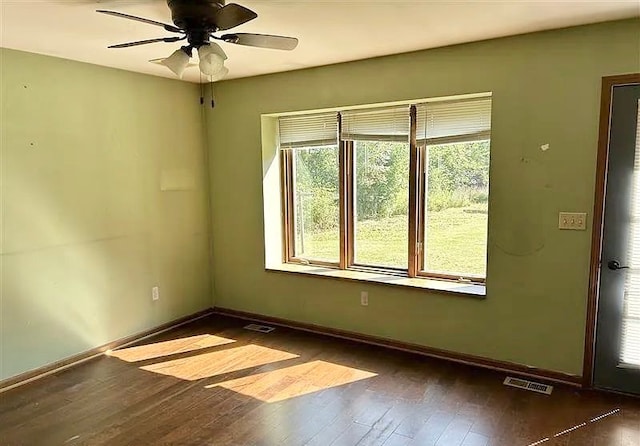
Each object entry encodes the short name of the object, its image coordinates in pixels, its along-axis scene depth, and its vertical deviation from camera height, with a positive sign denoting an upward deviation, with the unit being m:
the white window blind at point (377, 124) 3.83 +0.45
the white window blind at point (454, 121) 3.45 +0.43
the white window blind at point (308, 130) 4.18 +0.45
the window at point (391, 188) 3.61 -0.09
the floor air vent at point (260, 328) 4.34 -1.39
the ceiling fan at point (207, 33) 2.15 +0.73
